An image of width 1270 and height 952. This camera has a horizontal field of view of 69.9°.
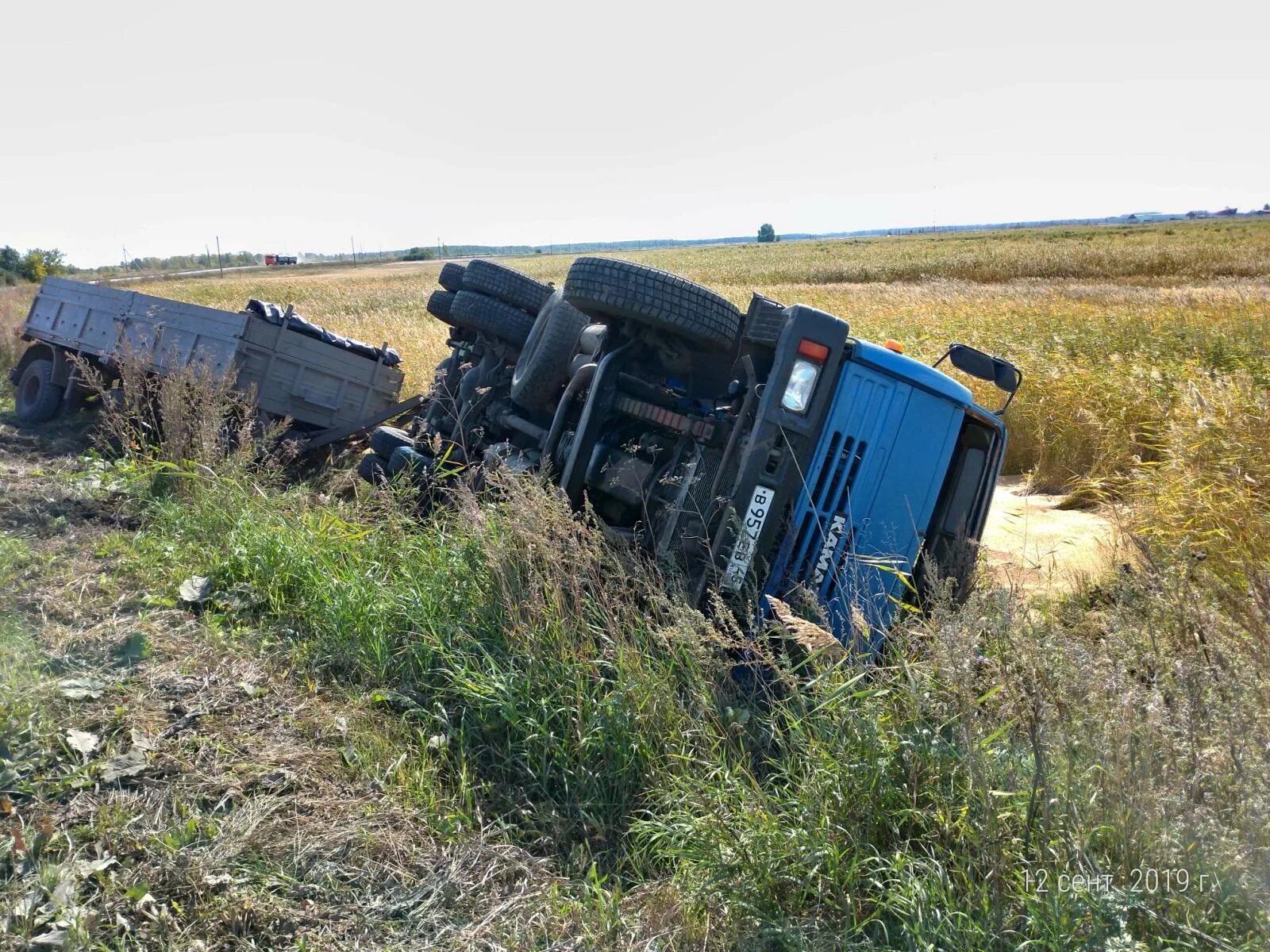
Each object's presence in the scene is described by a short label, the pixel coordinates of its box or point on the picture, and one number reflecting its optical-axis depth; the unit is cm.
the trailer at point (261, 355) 819
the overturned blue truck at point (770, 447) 407
